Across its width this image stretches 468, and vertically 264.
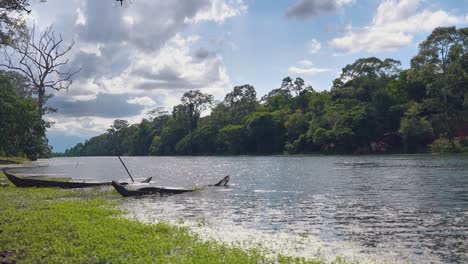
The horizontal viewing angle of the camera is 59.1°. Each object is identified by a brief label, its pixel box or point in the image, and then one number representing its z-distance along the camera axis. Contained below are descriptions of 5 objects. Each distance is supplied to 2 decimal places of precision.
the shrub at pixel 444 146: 86.56
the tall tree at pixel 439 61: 88.44
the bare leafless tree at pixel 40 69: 60.53
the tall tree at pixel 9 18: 23.29
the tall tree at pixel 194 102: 187.00
